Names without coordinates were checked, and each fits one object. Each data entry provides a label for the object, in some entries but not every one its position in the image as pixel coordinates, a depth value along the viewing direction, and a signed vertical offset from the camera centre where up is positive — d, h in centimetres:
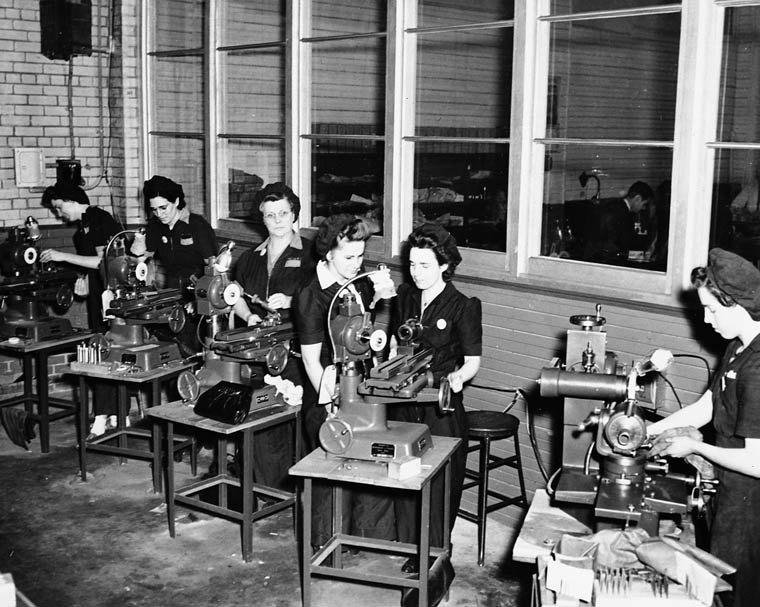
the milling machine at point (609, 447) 305 -96
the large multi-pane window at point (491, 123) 435 +18
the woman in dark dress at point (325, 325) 443 -78
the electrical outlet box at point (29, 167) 725 -14
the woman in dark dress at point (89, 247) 660 -68
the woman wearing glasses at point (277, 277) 521 -68
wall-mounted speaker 723 +90
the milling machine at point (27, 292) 628 -94
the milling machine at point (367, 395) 387 -97
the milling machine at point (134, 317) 558 -96
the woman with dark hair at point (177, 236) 614 -55
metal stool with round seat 475 -153
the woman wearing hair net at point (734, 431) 312 -90
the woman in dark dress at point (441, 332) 440 -81
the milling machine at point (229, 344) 475 -94
